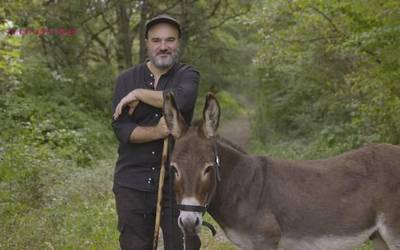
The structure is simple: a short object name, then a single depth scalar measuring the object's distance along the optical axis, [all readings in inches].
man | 178.4
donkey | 175.3
